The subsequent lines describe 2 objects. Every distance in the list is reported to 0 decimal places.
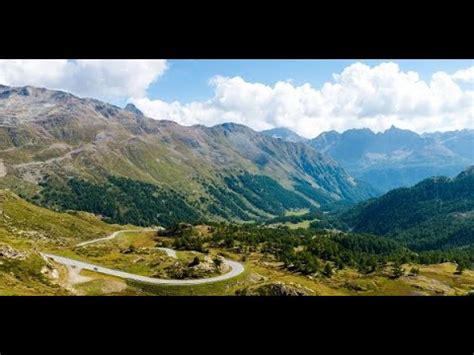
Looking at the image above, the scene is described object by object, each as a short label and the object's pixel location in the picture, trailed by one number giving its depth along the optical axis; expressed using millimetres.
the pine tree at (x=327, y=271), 113688
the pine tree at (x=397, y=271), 115025
